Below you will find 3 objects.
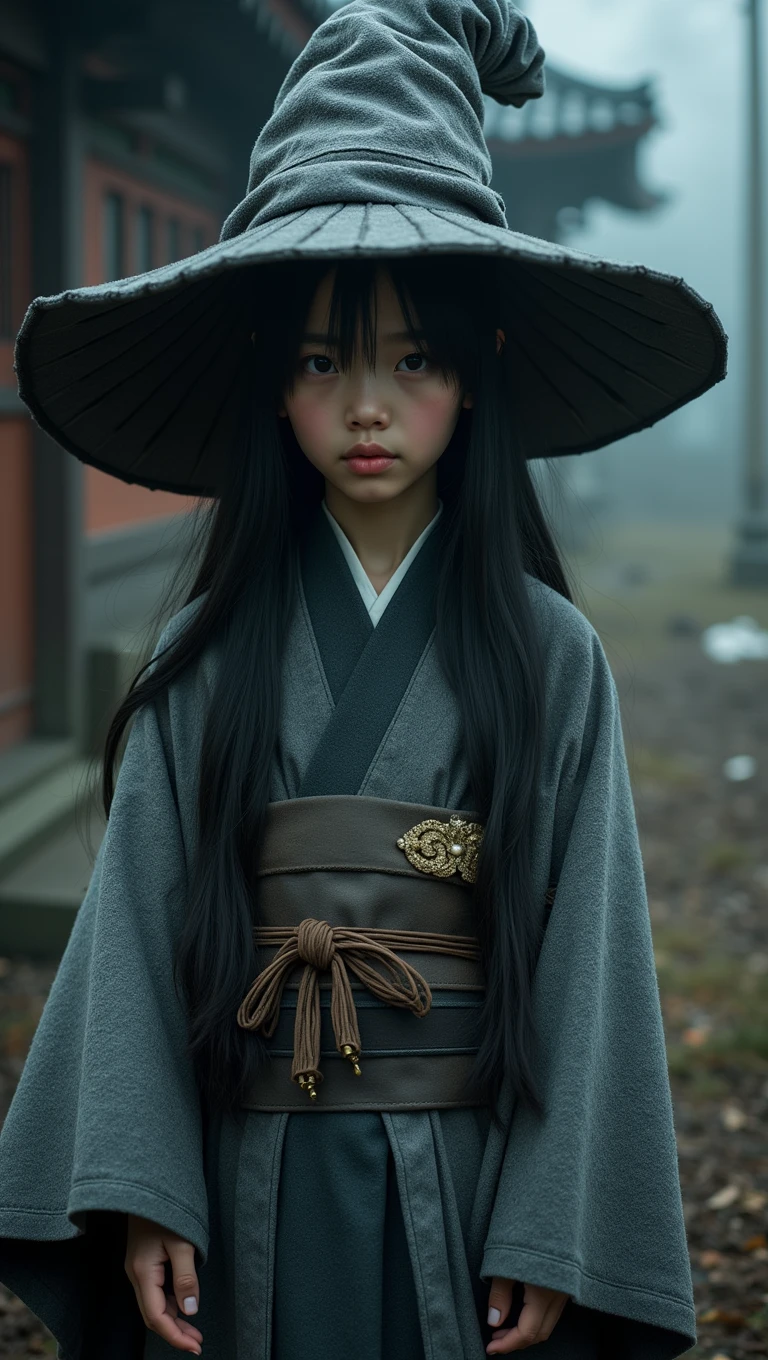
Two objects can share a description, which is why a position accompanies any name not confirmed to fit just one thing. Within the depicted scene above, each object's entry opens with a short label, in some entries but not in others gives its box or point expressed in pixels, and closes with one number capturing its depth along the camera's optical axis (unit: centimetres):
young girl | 158
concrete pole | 1310
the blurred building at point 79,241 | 486
